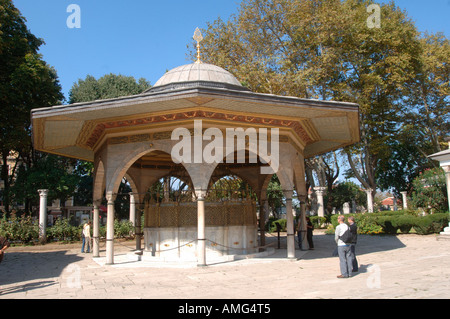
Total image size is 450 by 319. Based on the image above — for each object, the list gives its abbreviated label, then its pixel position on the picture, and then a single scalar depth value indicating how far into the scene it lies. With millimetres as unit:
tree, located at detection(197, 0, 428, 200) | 21656
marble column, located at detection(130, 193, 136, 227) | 21823
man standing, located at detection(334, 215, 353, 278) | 7117
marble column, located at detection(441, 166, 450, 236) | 17078
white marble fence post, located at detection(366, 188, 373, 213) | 24548
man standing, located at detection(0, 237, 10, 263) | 6638
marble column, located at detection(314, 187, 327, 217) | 25309
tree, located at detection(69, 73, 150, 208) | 26917
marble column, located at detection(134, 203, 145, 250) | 13562
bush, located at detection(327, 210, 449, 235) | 16938
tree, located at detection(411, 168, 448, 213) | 21594
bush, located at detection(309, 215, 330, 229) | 25075
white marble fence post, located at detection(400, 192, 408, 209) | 29866
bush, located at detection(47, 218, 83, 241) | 19586
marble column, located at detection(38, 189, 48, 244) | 18891
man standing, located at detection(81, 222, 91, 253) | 14250
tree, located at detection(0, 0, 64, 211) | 19891
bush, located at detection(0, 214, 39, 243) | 18406
